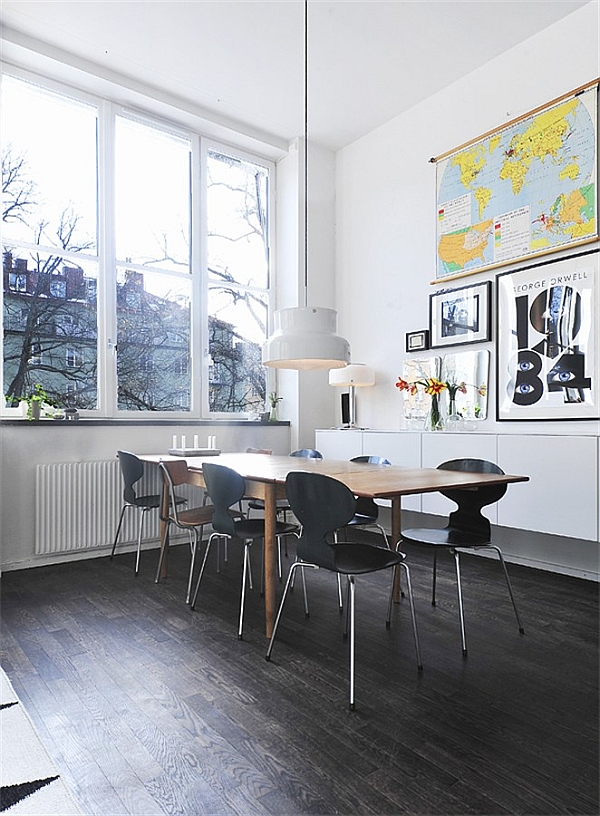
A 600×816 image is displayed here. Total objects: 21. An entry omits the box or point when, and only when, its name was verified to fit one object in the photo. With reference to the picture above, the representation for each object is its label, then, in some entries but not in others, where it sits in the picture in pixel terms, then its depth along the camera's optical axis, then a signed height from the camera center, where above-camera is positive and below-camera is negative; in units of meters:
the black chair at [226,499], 2.89 -0.48
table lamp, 5.14 +0.30
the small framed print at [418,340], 4.84 +0.60
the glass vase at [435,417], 4.59 -0.07
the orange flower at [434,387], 4.57 +0.17
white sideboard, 3.33 -0.42
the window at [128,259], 4.40 +1.32
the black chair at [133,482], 3.98 -0.54
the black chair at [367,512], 3.52 -0.69
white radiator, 4.12 -0.75
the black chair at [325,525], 2.23 -0.49
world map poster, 3.77 +1.63
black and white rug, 1.51 -1.09
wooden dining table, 2.46 -0.36
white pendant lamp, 3.17 +0.40
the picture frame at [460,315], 4.39 +0.76
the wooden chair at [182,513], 3.39 -0.68
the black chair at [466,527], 2.71 -0.63
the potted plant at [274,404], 5.70 +0.04
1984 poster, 3.72 +0.48
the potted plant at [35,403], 4.16 +0.04
